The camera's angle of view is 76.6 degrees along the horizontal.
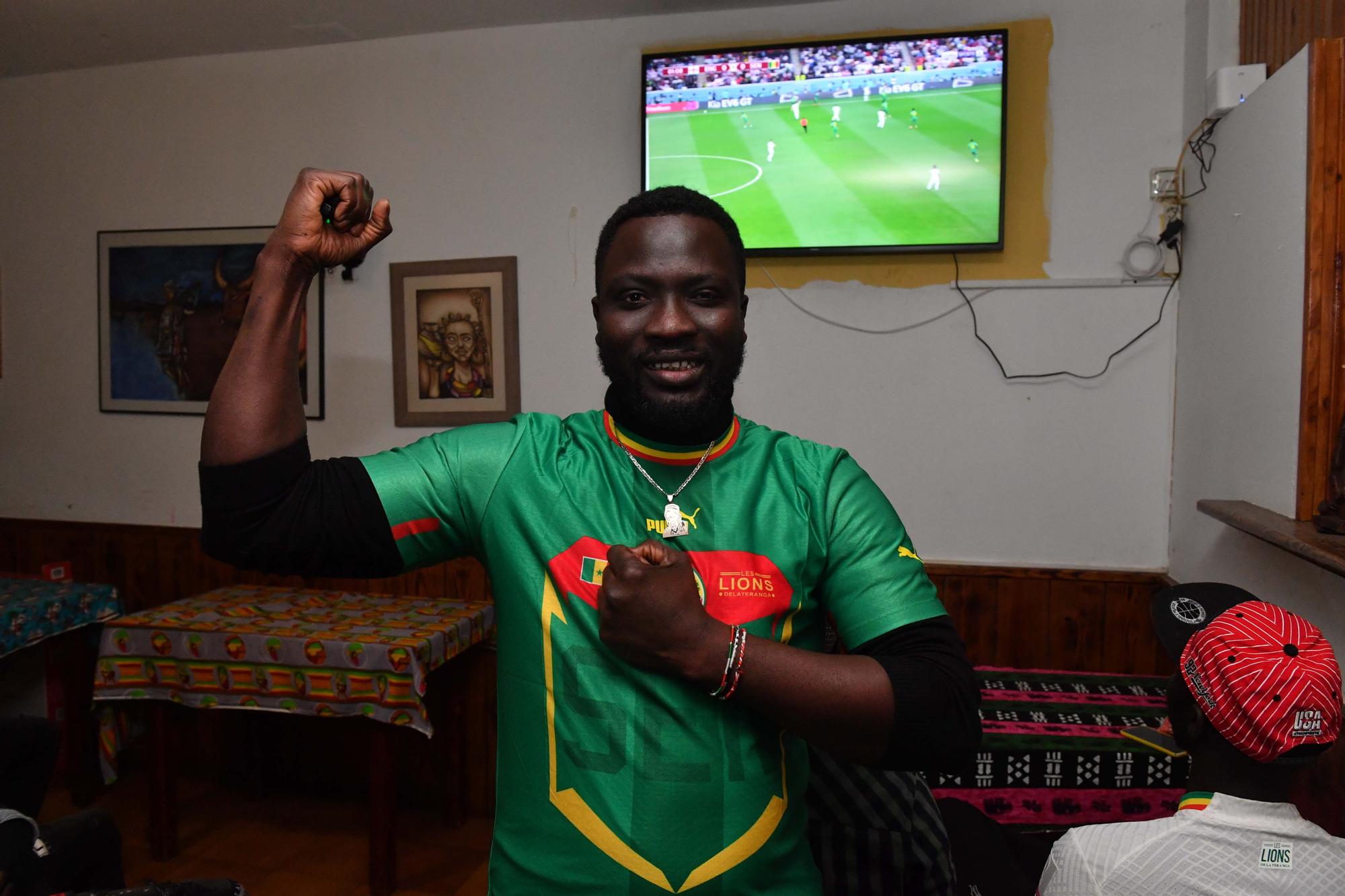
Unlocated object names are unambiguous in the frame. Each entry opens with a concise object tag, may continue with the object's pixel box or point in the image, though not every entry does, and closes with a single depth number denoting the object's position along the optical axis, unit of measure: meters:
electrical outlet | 2.60
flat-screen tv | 2.66
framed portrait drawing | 3.08
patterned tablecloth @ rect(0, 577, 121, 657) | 2.78
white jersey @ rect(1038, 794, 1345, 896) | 1.14
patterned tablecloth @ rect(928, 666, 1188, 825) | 2.03
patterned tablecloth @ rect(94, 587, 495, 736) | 2.54
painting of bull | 3.30
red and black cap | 1.14
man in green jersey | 0.89
